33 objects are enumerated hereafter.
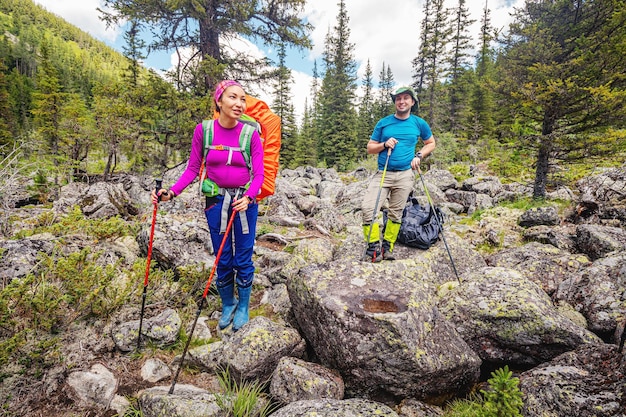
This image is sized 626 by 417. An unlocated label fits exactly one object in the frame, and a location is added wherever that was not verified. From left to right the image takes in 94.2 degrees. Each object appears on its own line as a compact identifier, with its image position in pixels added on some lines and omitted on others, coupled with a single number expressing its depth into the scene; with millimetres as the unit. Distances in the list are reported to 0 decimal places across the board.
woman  3066
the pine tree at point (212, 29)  9958
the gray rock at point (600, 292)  3176
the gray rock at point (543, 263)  4259
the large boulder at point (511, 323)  2816
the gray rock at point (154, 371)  2818
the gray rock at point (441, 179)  12964
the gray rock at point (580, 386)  1888
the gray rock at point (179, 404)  2176
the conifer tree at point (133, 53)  10609
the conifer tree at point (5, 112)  26544
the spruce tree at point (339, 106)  31250
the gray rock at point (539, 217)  6582
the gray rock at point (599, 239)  4586
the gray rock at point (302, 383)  2461
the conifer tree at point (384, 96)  39562
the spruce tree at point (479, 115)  28017
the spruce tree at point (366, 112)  37438
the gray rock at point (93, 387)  2473
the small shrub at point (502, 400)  1800
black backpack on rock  5355
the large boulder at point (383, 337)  2525
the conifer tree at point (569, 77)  7367
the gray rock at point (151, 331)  3053
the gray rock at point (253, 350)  2701
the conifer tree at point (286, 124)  27828
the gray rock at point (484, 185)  11312
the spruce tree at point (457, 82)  30891
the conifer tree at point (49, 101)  14820
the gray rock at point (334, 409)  2111
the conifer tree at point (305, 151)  30119
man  4676
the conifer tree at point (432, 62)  27500
